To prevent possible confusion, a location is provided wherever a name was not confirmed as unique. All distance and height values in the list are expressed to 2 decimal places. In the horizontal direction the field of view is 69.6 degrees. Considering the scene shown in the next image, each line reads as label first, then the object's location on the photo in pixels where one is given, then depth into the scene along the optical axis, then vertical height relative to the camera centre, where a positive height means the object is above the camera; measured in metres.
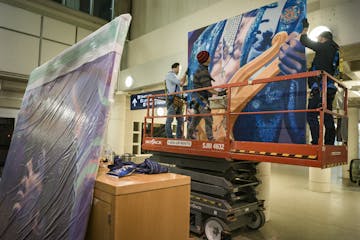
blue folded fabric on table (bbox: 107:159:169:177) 2.22 -0.34
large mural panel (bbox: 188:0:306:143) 4.68 +1.40
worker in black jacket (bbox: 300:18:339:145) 3.94 +0.91
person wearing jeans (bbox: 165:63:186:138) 5.76 +0.94
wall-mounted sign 8.03 +1.00
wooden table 1.77 -0.56
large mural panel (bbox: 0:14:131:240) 2.01 -0.17
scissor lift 3.47 -0.58
